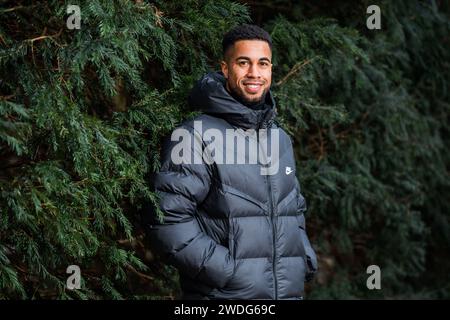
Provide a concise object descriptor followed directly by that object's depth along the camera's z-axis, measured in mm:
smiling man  5835
